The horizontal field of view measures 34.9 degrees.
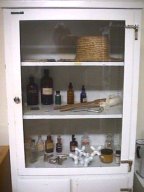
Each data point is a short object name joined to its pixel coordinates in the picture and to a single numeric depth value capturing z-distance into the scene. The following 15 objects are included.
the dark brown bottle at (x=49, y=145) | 1.58
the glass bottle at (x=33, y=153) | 1.48
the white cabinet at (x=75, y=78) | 1.28
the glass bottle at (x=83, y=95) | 1.55
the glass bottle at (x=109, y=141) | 1.56
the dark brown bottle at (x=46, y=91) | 1.50
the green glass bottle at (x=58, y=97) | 1.54
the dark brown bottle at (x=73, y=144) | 1.60
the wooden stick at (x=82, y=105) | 1.46
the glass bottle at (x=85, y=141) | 1.64
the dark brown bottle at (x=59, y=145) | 1.60
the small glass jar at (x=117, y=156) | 1.43
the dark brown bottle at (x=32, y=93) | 1.43
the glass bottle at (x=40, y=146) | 1.55
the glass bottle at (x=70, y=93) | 1.56
